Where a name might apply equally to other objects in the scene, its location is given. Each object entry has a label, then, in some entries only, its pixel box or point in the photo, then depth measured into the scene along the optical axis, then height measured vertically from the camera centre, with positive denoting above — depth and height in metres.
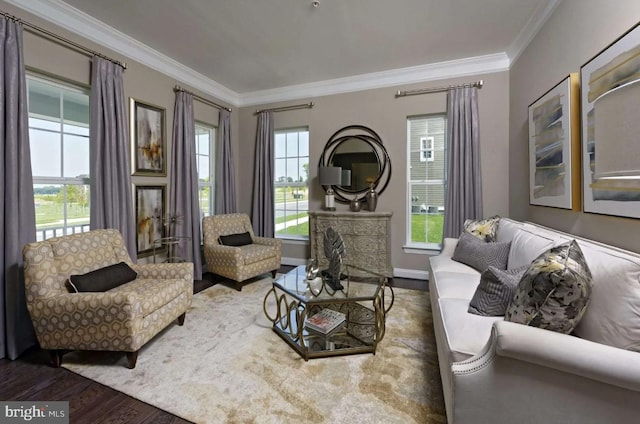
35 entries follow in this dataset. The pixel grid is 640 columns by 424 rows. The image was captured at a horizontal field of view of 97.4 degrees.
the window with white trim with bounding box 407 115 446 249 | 3.85 +0.42
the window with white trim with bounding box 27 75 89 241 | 2.50 +0.53
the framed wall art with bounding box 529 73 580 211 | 2.04 +0.51
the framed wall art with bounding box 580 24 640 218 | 0.71 +0.25
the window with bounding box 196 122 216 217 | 4.30 +0.71
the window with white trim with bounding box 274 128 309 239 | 4.57 +0.45
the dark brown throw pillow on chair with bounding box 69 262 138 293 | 2.02 -0.52
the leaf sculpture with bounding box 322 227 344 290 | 2.36 -0.43
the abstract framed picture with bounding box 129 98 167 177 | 3.21 +0.87
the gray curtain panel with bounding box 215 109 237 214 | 4.43 +0.67
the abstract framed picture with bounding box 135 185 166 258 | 3.29 -0.06
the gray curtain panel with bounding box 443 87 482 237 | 3.47 +0.64
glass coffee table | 2.05 -0.90
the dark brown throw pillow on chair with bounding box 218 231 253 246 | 3.82 -0.40
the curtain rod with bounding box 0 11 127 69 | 2.17 +1.53
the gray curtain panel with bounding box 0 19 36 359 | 2.08 +0.16
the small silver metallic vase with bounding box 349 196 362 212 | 4.01 +0.07
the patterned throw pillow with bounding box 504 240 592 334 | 1.12 -0.35
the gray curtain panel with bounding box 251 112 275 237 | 4.54 +0.51
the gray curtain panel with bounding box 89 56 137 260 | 2.72 +0.58
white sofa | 0.97 -0.59
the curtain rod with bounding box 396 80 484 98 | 3.49 +1.57
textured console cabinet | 3.79 -0.38
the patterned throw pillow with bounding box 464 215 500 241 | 2.84 -0.20
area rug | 1.54 -1.08
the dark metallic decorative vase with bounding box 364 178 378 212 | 3.96 +0.18
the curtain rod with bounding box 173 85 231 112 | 3.67 +1.61
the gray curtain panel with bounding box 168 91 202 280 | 3.67 +0.38
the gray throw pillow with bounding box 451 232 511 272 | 2.35 -0.39
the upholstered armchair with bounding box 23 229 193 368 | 1.85 -0.66
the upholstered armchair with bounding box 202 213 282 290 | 3.42 -0.50
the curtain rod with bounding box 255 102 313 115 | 4.35 +1.63
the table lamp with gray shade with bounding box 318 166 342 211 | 3.95 +0.48
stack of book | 2.20 -0.90
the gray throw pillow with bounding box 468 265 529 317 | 1.55 -0.47
